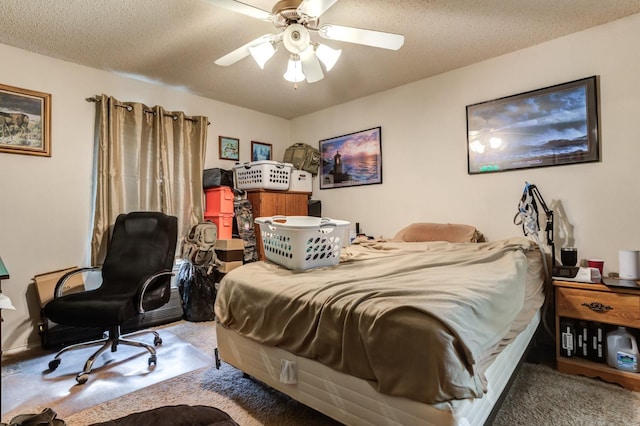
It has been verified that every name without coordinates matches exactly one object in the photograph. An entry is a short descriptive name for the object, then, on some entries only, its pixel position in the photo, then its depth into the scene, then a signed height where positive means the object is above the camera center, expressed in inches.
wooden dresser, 144.9 +6.6
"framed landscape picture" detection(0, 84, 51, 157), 100.0 +31.2
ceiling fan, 68.5 +41.9
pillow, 110.0 -6.1
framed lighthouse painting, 144.3 +26.7
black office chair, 82.4 -19.4
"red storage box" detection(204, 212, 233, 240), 136.6 -2.4
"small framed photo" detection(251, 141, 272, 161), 164.7 +34.2
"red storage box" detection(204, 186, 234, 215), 136.5 +7.7
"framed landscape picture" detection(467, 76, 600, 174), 94.9 +27.0
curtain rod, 115.4 +41.7
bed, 40.5 -17.7
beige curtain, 114.5 +21.2
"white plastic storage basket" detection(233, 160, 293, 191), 141.3 +19.0
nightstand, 74.7 -23.4
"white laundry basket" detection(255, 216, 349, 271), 73.0 -5.8
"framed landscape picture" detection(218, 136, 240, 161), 152.2 +33.2
